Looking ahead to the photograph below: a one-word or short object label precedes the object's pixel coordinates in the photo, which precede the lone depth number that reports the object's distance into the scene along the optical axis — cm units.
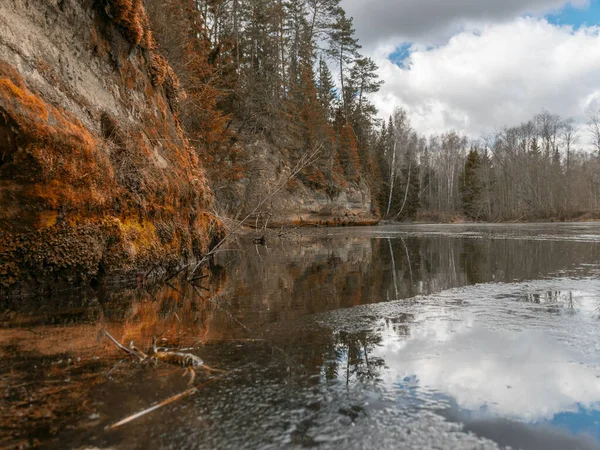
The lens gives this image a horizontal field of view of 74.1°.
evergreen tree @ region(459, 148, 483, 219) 6038
